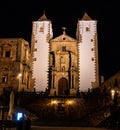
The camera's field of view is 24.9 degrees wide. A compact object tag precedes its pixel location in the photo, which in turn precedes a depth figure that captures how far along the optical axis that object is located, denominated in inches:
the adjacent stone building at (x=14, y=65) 1848.2
